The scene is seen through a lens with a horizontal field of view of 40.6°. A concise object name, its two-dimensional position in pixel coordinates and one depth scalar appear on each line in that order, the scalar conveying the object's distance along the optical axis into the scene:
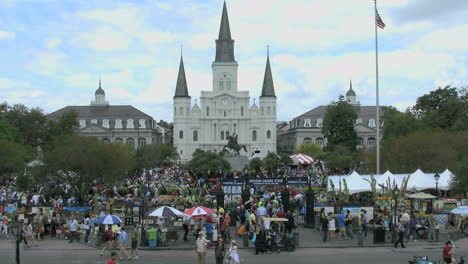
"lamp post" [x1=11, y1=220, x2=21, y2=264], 16.07
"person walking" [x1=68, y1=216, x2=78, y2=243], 23.47
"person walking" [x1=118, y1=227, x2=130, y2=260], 19.64
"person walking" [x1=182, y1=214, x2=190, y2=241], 23.36
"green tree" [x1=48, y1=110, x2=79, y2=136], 75.50
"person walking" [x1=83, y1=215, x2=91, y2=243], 23.59
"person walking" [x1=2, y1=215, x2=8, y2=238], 24.65
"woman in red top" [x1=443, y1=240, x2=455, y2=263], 15.91
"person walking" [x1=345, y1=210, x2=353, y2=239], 24.23
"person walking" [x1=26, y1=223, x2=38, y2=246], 22.38
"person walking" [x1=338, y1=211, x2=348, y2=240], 23.49
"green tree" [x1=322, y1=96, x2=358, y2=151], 83.62
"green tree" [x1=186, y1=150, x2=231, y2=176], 54.34
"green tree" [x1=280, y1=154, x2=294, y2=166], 63.18
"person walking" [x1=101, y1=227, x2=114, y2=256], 20.39
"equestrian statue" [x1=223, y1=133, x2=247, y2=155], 66.69
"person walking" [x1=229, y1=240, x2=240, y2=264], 15.77
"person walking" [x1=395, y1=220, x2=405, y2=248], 21.52
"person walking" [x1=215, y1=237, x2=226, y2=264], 16.86
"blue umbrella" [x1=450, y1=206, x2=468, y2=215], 22.08
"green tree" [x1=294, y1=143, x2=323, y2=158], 91.25
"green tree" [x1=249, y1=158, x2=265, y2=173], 58.20
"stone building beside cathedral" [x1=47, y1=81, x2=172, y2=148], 115.39
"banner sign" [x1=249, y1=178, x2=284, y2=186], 30.94
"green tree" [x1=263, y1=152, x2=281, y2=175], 60.06
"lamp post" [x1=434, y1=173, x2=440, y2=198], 27.80
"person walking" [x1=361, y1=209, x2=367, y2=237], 24.16
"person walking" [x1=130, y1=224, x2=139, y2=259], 19.74
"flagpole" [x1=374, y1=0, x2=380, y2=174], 36.19
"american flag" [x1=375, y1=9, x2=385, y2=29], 35.00
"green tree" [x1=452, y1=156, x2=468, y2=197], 30.28
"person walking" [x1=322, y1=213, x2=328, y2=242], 23.11
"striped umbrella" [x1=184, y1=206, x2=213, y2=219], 22.23
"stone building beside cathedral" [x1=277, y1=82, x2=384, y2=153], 115.56
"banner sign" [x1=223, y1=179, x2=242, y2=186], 29.73
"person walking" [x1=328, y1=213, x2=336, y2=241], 23.28
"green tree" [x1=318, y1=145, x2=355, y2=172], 62.38
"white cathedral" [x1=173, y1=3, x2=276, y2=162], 110.25
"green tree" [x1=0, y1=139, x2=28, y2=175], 48.47
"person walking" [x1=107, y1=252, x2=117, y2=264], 13.93
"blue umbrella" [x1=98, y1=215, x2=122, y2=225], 21.09
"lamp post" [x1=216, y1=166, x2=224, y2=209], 27.03
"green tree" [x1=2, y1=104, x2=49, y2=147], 74.81
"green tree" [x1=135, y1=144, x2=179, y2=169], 66.96
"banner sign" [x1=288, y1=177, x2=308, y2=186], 31.79
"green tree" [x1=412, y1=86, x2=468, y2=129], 59.56
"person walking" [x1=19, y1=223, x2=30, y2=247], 22.12
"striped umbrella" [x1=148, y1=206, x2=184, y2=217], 22.23
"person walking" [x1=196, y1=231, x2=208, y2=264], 17.09
